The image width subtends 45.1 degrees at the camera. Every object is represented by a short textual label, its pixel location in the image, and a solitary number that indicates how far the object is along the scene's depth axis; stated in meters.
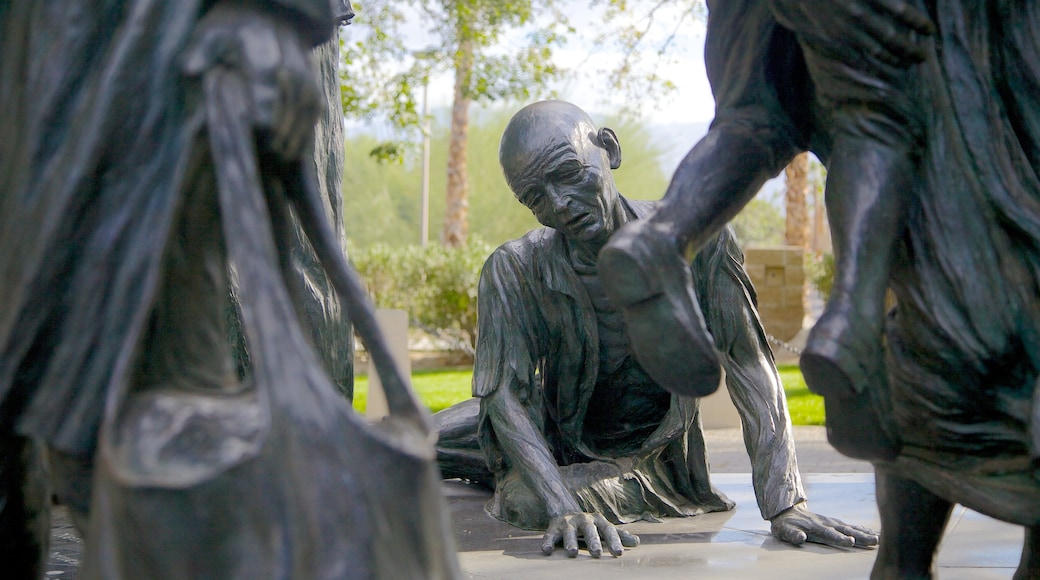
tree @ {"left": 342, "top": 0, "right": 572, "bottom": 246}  13.03
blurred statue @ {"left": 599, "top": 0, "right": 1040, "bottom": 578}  2.40
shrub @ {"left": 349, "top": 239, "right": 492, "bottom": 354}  16.19
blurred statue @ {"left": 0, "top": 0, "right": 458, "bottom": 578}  1.73
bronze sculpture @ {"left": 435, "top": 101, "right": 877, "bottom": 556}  4.37
